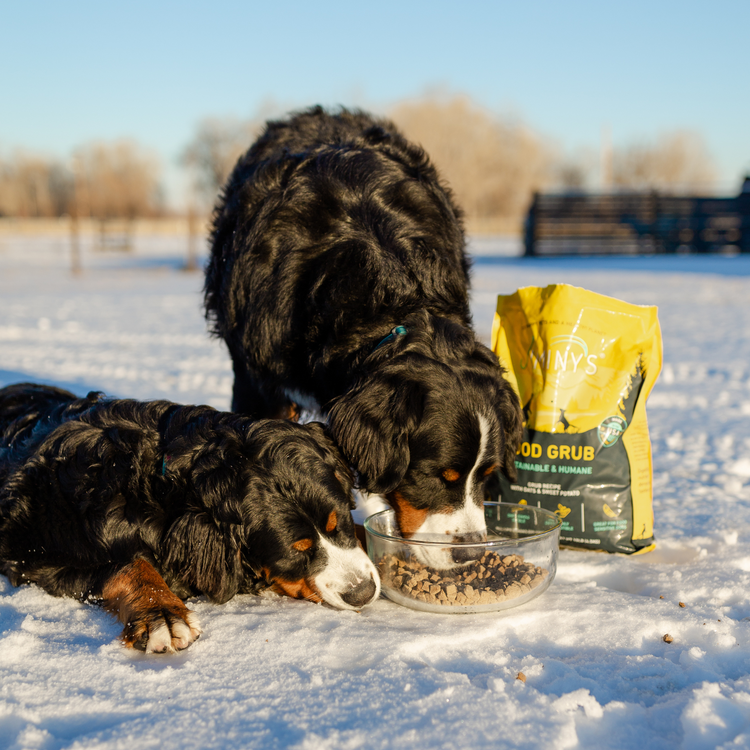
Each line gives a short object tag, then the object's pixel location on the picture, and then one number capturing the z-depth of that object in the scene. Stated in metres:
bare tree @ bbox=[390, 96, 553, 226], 43.00
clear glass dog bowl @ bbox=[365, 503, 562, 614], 2.34
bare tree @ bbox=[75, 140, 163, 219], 73.81
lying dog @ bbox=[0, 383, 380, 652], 2.35
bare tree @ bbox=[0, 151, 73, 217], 84.00
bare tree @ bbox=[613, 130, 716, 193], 59.62
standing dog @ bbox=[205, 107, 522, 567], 2.64
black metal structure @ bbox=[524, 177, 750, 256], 22.00
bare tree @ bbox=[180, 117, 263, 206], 35.03
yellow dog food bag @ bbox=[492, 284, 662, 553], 2.93
